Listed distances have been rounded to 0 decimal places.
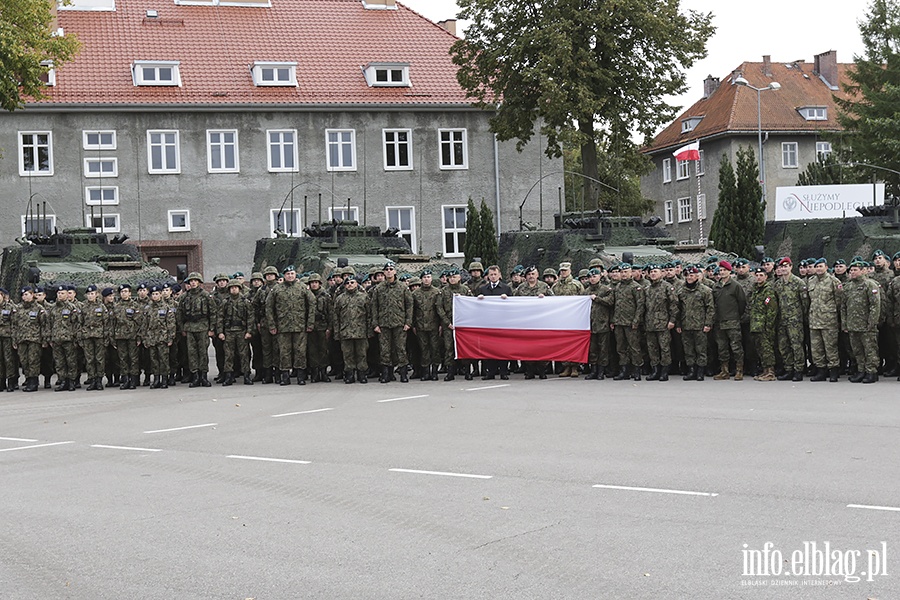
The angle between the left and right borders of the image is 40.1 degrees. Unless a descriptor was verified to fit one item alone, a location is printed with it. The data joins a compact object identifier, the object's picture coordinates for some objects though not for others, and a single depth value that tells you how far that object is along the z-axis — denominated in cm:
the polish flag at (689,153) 3966
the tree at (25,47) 2759
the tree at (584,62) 3262
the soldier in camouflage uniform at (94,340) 1888
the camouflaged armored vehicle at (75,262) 2306
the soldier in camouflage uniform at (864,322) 1634
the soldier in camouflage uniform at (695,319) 1736
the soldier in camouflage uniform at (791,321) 1692
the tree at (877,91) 4403
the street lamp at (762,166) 3822
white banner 3778
